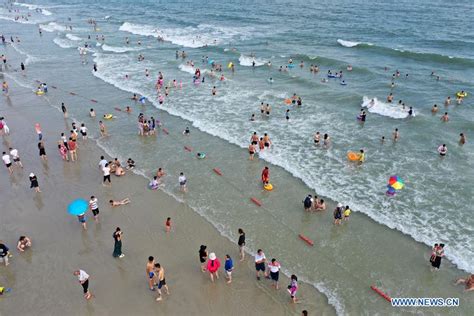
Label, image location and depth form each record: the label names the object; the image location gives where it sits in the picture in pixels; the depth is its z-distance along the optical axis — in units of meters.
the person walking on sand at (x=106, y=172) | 19.48
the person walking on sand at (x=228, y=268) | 13.34
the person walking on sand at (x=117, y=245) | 14.42
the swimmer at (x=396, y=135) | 25.28
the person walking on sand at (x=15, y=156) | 21.17
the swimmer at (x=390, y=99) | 32.07
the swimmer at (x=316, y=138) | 24.36
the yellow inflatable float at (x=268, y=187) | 19.66
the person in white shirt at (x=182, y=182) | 19.12
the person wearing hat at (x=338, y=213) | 16.75
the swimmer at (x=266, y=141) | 23.56
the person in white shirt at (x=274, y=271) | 13.12
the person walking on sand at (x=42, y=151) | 21.55
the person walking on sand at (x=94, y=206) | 16.53
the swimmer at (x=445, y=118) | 28.55
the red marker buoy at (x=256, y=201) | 18.49
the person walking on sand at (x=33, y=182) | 18.55
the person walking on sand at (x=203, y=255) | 13.76
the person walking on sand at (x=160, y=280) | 12.58
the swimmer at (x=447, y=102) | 31.21
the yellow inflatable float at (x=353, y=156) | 22.38
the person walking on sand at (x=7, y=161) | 20.56
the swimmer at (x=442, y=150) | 23.25
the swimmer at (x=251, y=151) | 22.44
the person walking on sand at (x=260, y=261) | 13.52
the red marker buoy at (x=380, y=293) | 13.50
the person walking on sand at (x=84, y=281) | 12.48
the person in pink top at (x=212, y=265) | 13.22
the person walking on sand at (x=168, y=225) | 16.11
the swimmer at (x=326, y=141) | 24.28
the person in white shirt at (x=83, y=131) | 24.67
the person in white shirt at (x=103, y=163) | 20.05
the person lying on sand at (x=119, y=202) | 17.99
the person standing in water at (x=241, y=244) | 14.51
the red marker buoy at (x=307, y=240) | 15.95
